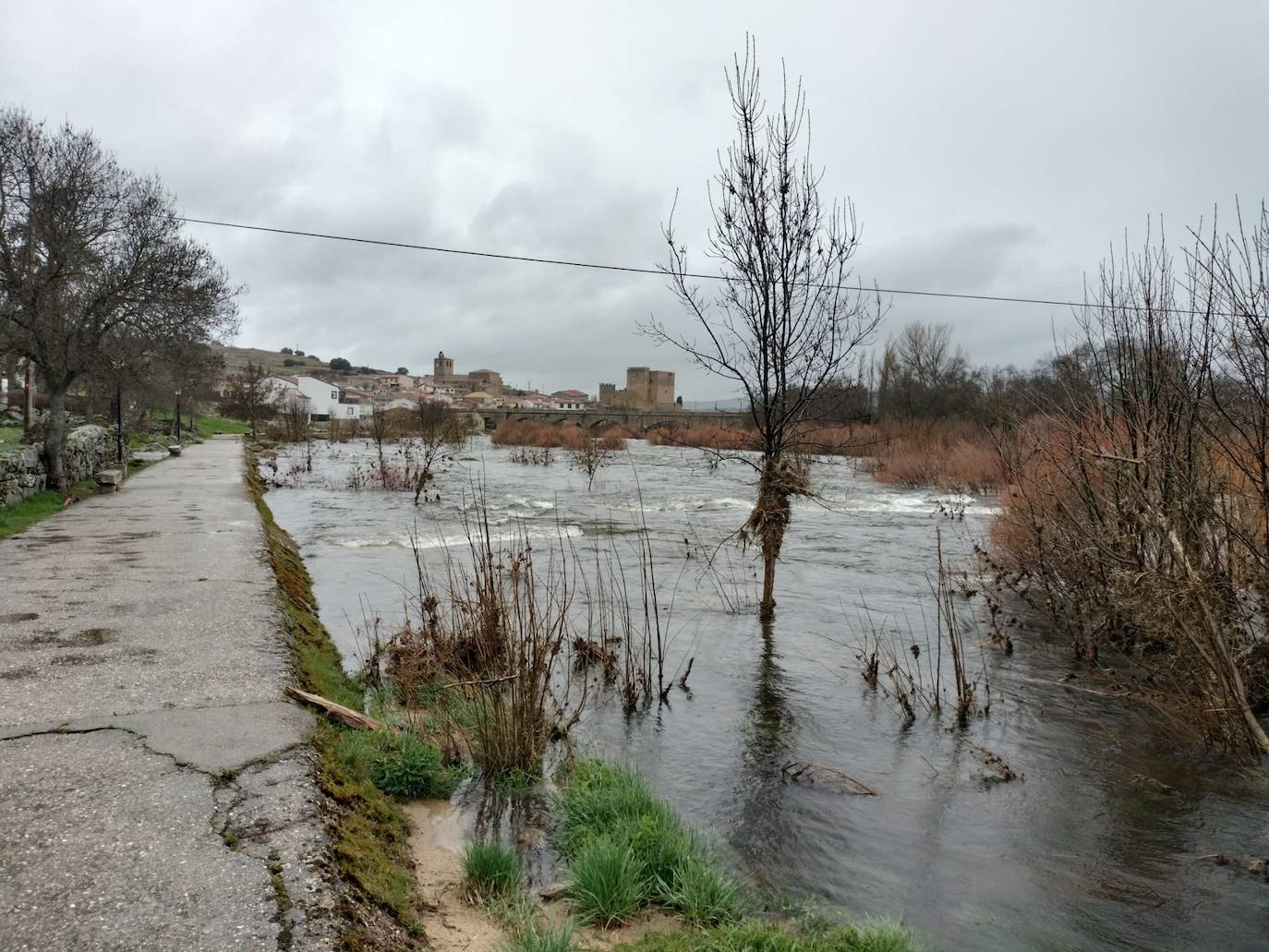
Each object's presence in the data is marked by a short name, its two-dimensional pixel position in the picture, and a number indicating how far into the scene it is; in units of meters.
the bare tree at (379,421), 31.64
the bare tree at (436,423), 33.80
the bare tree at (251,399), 62.19
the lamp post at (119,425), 21.27
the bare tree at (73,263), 14.72
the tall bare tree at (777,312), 8.52
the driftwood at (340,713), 5.18
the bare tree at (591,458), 27.50
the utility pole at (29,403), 24.72
